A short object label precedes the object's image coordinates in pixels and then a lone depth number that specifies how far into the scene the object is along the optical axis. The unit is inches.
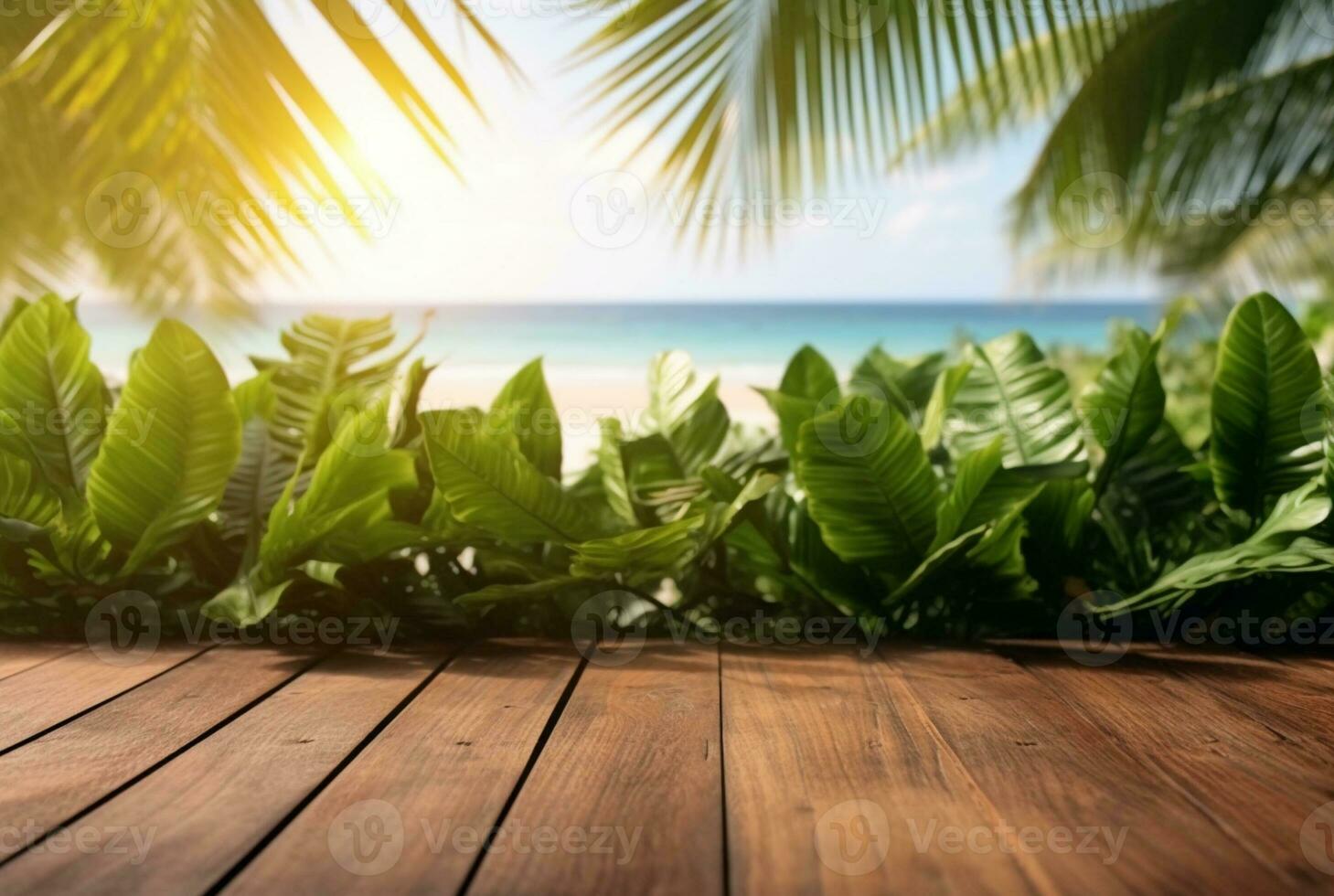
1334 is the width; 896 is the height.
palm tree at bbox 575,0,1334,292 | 65.4
